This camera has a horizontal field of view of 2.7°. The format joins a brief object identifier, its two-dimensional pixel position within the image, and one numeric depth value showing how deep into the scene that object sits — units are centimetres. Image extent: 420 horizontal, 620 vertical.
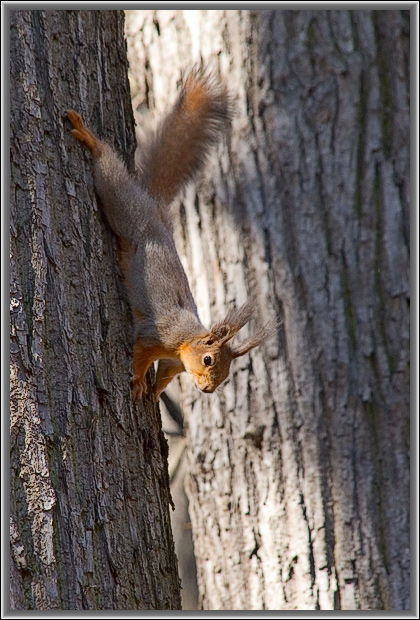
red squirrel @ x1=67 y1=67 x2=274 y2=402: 938
